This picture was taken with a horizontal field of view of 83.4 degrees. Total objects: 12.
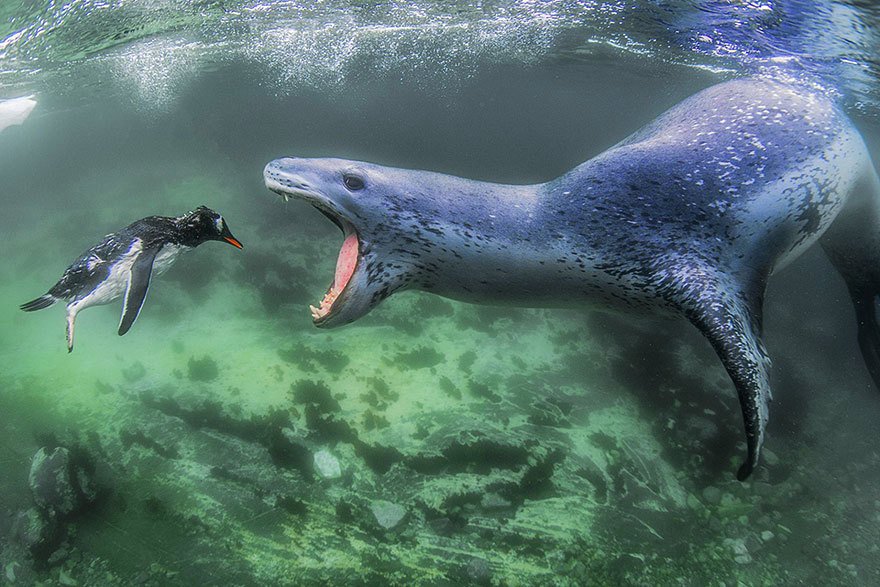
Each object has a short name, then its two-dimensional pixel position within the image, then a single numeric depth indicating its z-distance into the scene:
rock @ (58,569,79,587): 3.42
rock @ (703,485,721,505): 4.02
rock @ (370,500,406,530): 3.72
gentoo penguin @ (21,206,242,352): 3.84
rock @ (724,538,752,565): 3.52
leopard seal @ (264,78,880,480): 2.83
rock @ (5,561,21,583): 3.51
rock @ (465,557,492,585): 3.32
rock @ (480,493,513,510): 3.82
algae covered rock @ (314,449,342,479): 4.15
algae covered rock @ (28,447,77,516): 3.95
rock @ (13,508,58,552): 3.69
